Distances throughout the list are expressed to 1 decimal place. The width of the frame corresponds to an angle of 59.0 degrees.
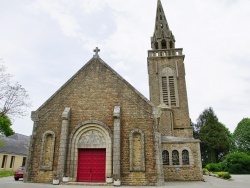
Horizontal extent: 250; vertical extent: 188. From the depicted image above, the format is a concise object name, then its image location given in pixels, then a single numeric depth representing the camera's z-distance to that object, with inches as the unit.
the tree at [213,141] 1793.8
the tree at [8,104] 811.4
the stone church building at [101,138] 560.7
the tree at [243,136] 1854.1
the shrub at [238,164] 1208.0
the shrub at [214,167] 1327.9
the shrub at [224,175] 803.3
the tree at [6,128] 1710.0
